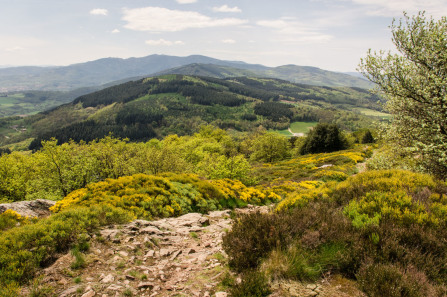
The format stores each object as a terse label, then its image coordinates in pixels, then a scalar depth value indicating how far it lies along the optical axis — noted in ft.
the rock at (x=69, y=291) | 17.89
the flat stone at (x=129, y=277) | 21.10
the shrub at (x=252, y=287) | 15.90
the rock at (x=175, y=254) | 25.71
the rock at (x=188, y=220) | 37.37
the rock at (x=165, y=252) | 26.48
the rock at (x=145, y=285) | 19.85
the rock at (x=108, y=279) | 19.99
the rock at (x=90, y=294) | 17.93
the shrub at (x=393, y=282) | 13.89
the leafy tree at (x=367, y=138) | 257.96
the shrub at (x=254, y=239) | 19.74
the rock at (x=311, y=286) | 16.26
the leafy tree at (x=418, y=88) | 37.01
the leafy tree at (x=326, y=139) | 206.69
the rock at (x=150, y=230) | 30.50
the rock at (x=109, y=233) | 27.05
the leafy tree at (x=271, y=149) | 223.30
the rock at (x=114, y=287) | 19.02
